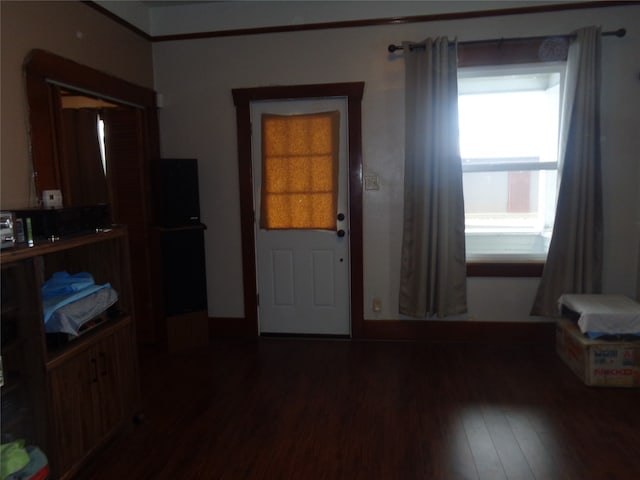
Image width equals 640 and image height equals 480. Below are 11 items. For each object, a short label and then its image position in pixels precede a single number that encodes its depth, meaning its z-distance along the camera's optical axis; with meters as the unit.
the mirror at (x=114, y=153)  2.78
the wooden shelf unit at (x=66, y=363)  1.91
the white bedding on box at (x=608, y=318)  2.92
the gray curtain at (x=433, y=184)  3.46
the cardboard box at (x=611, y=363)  2.91
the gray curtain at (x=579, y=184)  3.29
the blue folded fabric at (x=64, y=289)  2.10
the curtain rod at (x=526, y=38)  3.27
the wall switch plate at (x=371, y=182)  3.75
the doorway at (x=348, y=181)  3.71
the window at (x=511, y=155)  3.64
